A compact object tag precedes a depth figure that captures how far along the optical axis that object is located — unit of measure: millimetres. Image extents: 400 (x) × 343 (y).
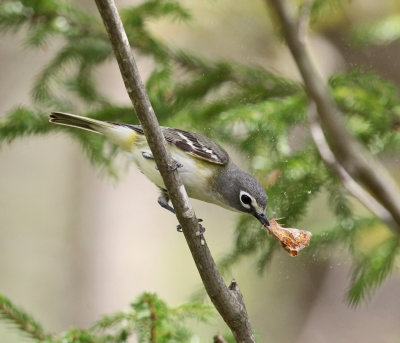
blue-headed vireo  5758
